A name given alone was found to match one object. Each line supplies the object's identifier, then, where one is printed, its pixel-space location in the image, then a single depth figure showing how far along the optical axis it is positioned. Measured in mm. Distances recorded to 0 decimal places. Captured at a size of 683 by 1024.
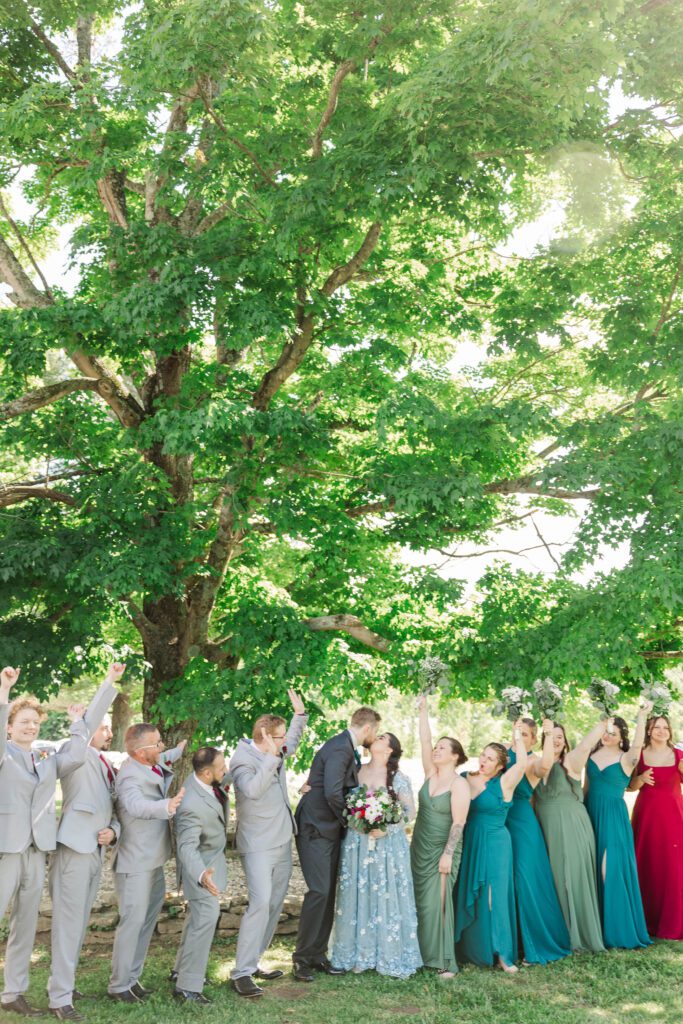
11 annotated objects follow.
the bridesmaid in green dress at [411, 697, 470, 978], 6895
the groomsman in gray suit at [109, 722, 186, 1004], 6176
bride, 6762
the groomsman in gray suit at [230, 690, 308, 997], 6559
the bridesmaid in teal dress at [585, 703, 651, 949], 7488
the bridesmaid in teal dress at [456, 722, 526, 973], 6977
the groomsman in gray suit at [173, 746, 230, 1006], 6203
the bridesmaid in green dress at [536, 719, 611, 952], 7387
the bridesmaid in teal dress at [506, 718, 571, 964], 7180
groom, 6859
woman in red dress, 7824
